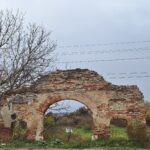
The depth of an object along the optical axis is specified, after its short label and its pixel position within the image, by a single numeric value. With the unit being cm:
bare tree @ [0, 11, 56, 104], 2441
